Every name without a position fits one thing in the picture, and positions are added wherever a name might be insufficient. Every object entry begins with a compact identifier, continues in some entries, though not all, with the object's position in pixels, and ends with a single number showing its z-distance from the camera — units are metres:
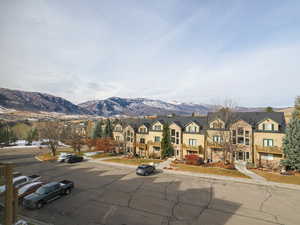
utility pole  6.47
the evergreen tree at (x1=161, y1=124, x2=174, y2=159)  38.03
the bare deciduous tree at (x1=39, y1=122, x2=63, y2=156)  41.24
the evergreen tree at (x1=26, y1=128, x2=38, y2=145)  68.41
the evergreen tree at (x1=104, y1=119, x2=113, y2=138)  55.64
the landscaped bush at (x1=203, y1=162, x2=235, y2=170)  28.02
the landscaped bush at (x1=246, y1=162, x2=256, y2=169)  28.72
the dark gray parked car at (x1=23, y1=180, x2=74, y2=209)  14.73
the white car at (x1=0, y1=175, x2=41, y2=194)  19.47
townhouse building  30.45
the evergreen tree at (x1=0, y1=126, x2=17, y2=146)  62.72
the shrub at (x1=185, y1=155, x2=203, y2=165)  31.47
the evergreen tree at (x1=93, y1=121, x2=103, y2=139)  60.55
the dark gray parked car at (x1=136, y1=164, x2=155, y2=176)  24.53
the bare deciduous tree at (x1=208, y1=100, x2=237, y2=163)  30.39
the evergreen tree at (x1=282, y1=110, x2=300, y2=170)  25.84
